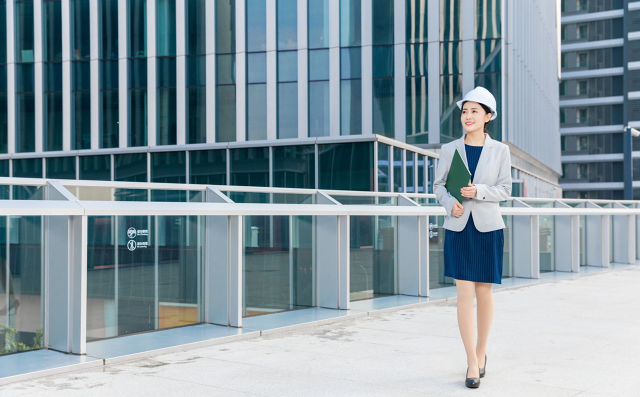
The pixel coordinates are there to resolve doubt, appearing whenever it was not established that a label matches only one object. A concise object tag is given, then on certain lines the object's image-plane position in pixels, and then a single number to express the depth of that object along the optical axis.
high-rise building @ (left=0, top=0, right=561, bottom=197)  28.53
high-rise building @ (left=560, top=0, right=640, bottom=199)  80.38
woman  5.59
